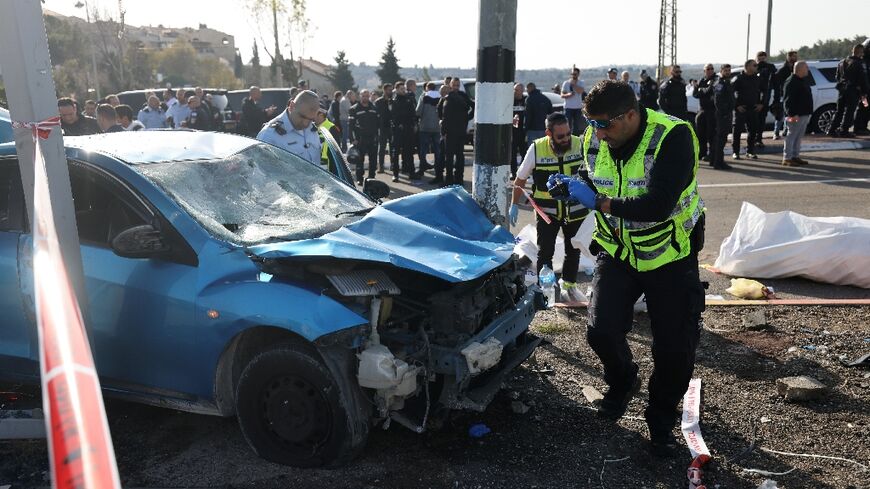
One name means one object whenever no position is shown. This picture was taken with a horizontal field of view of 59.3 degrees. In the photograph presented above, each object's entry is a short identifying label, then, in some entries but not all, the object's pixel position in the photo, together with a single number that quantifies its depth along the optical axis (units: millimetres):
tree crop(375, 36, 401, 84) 55469
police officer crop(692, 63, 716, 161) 14289
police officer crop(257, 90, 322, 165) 6379
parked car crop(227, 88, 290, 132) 20994
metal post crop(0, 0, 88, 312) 3473
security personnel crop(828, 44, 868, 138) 16000
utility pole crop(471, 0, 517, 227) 5383
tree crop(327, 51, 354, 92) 55188
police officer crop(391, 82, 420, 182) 14891
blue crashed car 3484
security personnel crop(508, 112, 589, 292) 5934
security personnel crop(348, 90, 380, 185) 14586
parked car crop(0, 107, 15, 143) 6094
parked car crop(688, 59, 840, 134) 17625
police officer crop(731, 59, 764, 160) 14594
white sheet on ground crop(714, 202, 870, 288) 6461
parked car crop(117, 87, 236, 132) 20453
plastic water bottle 6129
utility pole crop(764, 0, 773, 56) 33562
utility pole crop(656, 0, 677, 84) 53219
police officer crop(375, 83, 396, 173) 15297
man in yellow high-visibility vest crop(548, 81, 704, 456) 3600
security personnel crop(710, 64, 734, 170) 14062
